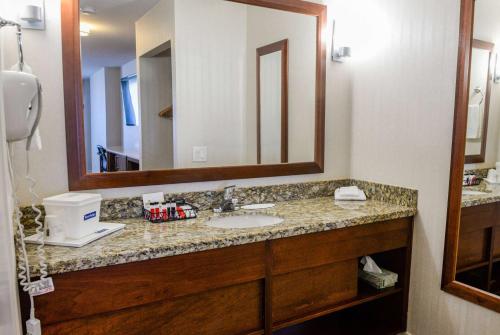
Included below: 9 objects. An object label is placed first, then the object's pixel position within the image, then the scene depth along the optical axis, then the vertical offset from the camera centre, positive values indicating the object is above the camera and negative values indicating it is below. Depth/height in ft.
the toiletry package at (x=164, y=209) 5.19 -1.23
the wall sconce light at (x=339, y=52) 6.96 +1.46
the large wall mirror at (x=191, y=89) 5.03 +0.61
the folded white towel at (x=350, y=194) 6.78 -1.25
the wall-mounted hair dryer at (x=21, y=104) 2.97 +0.18
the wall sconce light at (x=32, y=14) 4.50 +1.40
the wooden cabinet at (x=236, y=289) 3.78 -2.01
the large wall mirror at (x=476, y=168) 5.18 -0.60
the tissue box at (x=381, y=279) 6.16 -2.61
